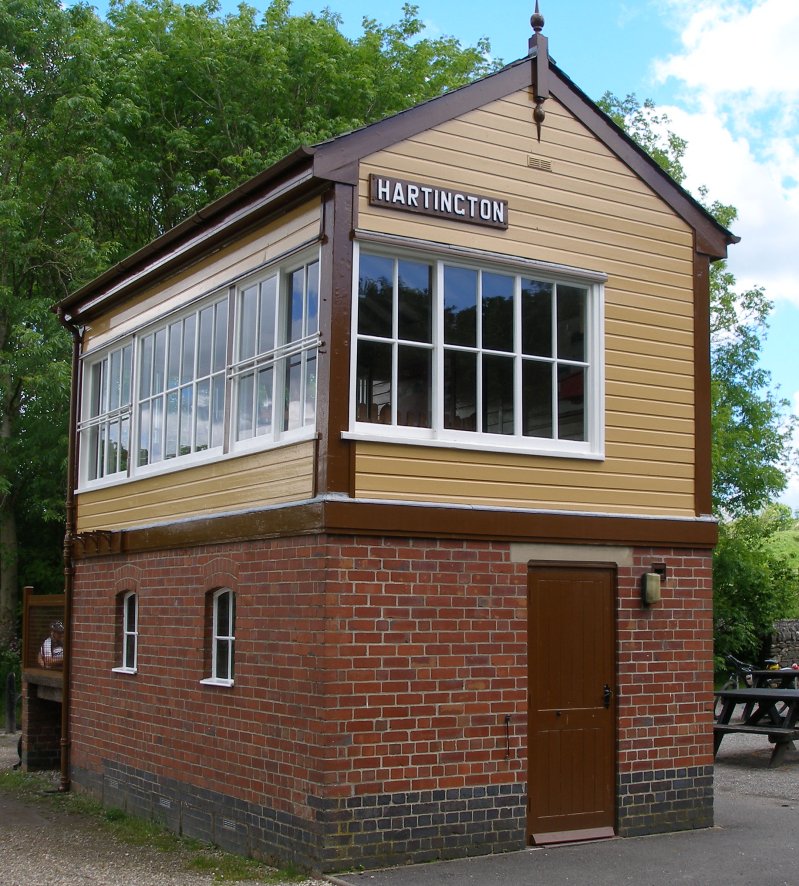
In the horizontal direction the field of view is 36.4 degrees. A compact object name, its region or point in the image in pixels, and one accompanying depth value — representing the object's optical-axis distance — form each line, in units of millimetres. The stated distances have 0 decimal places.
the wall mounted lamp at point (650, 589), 10875
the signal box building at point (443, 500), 9594
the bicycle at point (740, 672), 22727
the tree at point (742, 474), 27844
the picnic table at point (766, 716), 15312
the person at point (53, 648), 15805
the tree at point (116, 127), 24797
